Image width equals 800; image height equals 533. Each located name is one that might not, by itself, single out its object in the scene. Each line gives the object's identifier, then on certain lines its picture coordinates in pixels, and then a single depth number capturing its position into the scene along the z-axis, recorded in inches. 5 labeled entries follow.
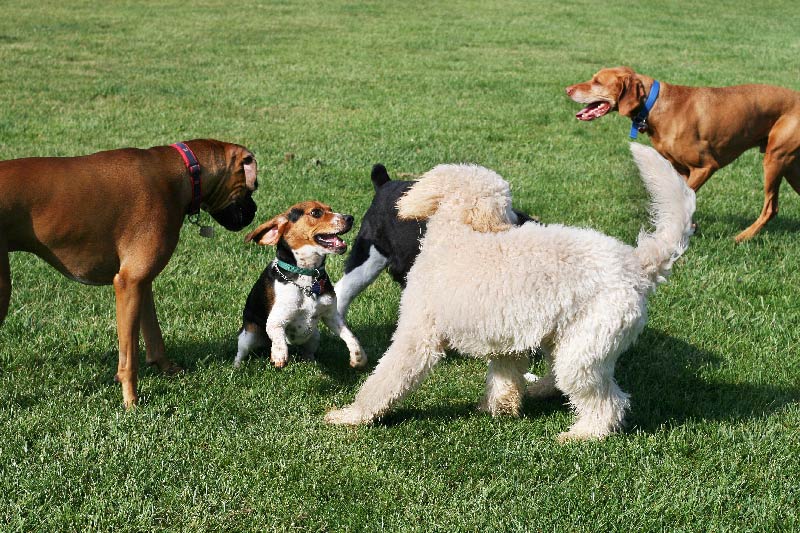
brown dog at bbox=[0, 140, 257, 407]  174.9
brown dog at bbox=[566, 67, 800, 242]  321.1
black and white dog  219.0
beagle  206.1
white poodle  164.4
